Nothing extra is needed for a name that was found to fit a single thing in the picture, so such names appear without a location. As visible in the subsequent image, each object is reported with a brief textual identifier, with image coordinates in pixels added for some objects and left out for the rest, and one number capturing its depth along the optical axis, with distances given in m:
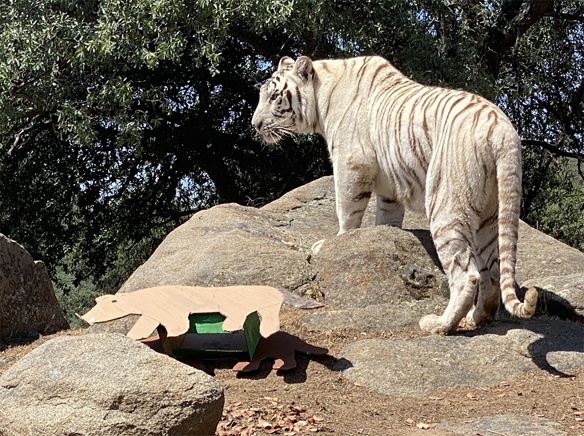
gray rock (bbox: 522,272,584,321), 6.85
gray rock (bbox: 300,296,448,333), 6.04
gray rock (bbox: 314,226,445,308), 6.59
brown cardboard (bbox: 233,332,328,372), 5.29
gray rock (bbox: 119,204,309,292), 6.85
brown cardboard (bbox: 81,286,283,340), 5.13
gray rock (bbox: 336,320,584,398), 5.25
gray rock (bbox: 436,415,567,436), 4.40
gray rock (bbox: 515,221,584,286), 7.74
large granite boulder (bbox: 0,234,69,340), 7.27
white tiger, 5.70
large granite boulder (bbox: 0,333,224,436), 3.82
